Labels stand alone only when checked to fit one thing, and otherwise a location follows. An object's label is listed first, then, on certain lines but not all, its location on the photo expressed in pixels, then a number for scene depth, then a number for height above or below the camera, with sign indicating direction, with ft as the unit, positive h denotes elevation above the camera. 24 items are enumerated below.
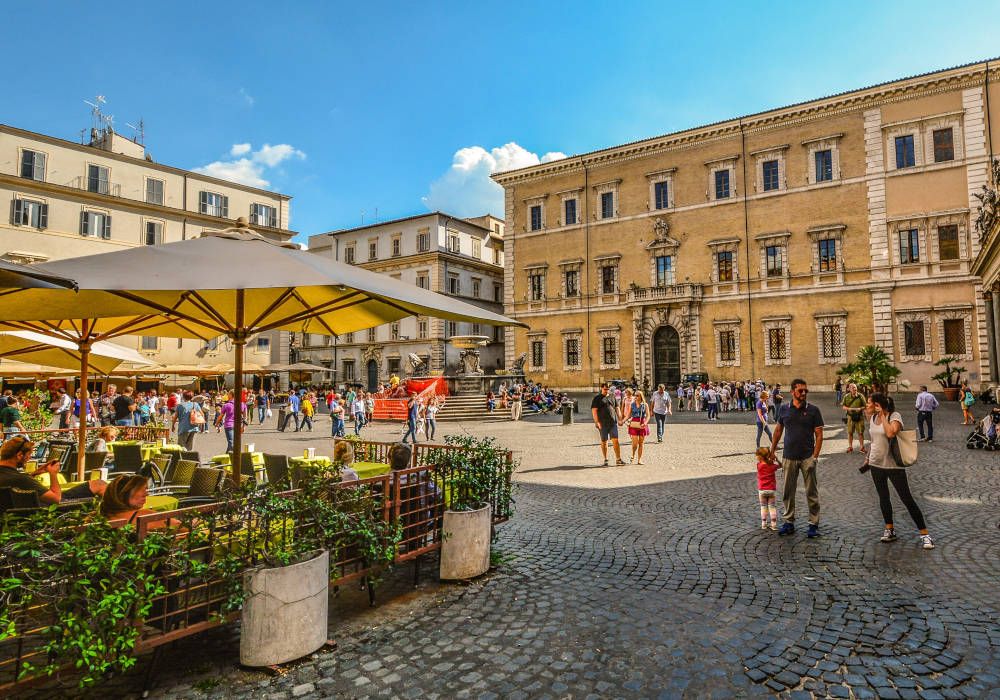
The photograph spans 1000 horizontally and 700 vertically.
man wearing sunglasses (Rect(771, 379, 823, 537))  21.61 -2.63
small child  22.12 -4.11
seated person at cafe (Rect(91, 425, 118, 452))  38.68 -3.27
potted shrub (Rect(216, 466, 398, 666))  11.86 -3.94
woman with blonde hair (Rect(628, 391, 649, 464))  40.55 -2.98
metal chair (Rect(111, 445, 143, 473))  27.37 -3.50
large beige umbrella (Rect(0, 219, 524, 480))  13.04 +2.65
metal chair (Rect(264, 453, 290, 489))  22.88 -3.33
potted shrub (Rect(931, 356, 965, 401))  87.51 +0.26
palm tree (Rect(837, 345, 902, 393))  73.32 +1.41
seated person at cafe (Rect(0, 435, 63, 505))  15.87 -2.38
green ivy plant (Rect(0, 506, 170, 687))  9.12 -3.39
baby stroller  40.96 -4.15
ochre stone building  95.55 +27.39
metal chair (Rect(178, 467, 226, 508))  21.29 -3.64
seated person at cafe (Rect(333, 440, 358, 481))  23.52 -2.89
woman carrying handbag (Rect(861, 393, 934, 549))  19.48 -3.07
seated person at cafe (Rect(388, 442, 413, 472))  18.65 -2.48
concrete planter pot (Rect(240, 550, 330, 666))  11.85 -4.91
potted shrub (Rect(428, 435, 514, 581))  17.15 -3.91
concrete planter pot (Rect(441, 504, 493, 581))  17.12 -4.94
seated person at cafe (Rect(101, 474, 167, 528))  13.35 -2.67
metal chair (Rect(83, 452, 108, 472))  27.43 -3.58
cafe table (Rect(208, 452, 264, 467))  27.63 -3.73
